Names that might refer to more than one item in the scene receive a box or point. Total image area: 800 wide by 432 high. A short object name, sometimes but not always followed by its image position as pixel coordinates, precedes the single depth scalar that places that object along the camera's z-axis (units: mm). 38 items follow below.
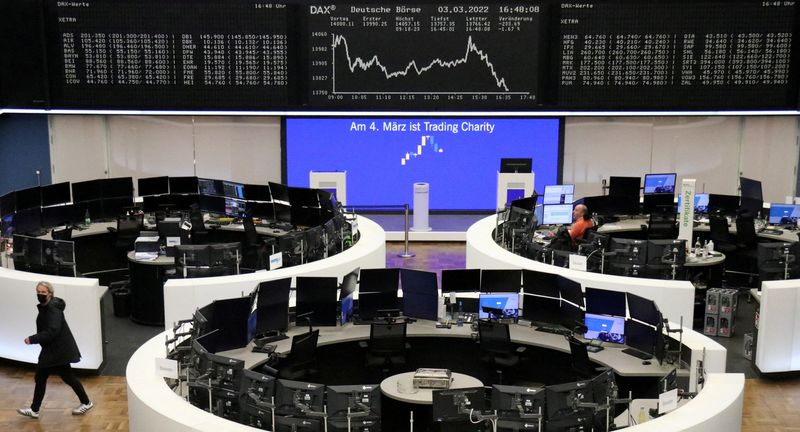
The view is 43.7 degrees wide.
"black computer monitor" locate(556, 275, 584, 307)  9195
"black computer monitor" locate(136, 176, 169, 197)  14004
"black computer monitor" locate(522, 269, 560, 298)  9477
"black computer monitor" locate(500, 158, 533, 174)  15008
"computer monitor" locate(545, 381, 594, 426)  6992
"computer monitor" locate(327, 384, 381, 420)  6887
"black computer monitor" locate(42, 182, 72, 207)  13031
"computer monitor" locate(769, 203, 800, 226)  13570
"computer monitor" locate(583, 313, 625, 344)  9000
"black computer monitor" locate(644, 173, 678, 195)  14531
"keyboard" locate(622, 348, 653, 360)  8680
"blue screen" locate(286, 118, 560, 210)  16328
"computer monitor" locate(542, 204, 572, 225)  13625
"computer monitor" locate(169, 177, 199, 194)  14195
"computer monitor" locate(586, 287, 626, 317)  8968
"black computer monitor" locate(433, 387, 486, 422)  7062
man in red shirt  12500
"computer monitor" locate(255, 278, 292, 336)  9008
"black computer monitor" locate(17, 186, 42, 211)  12555
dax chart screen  14516
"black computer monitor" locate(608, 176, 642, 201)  14539
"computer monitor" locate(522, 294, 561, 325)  9492
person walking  8805
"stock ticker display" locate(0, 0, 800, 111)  14398
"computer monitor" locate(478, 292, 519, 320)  9586
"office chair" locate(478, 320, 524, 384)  9094
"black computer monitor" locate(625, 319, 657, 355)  8656
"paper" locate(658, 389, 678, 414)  6949
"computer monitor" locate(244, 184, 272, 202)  13688
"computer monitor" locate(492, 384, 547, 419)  6961
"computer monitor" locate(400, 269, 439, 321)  9492
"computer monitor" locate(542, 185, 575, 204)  13969
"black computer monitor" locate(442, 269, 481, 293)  9586
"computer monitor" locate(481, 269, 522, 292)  9531
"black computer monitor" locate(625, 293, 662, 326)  8594
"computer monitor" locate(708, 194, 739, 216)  14258
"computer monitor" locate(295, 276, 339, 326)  9344
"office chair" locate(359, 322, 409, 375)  9133
